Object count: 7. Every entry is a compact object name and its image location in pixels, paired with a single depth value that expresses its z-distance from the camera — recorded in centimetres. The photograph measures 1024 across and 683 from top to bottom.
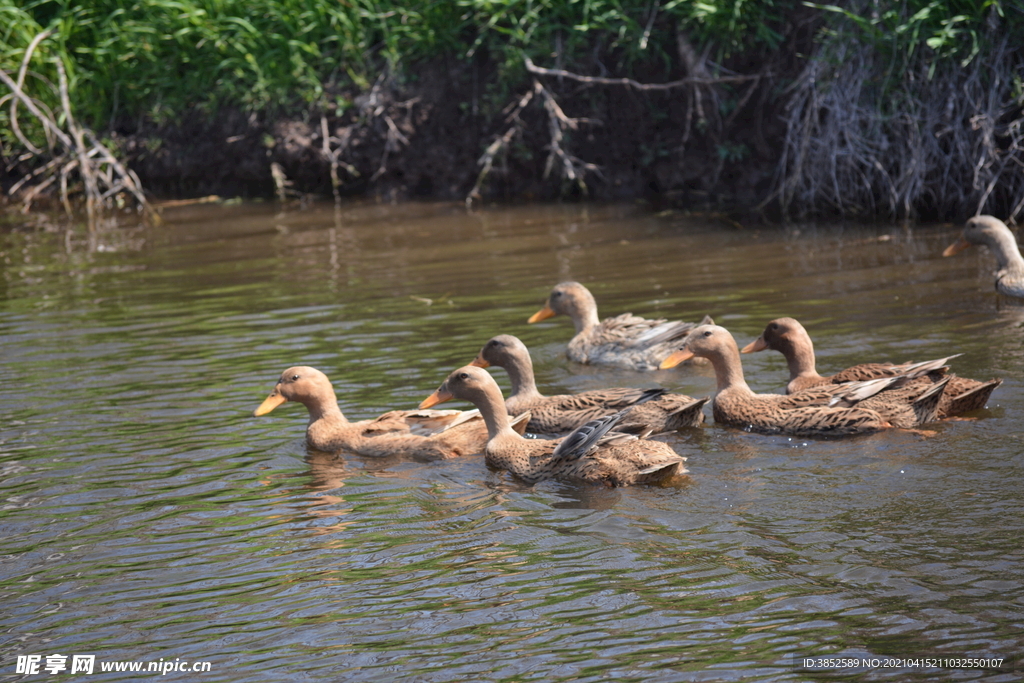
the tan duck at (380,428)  1343
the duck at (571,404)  1352
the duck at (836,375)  1316
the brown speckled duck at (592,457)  1170
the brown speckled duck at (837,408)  1295
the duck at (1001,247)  1862
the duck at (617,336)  1677
